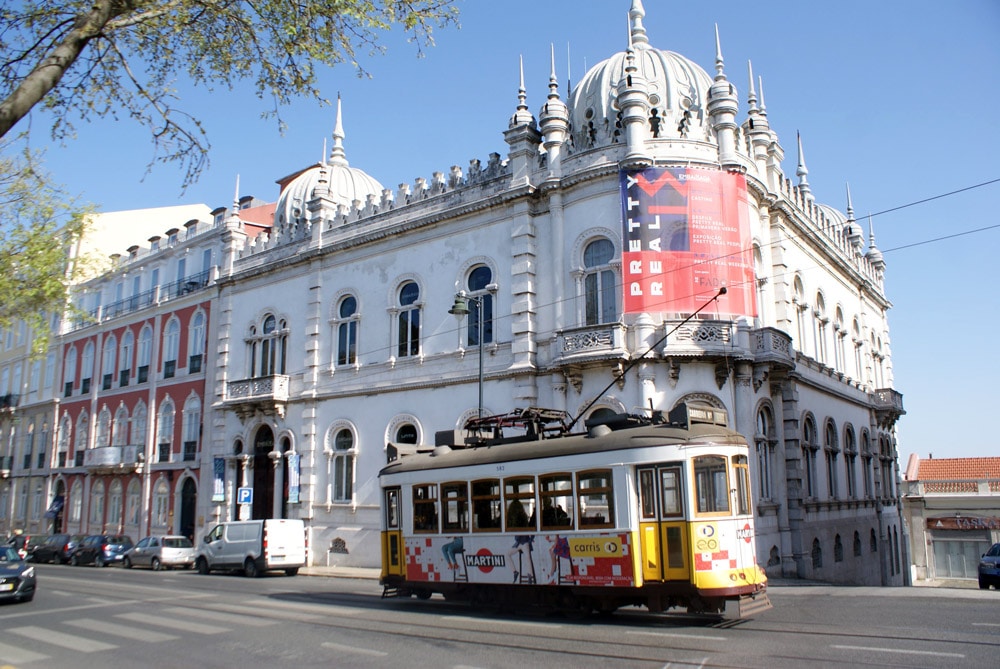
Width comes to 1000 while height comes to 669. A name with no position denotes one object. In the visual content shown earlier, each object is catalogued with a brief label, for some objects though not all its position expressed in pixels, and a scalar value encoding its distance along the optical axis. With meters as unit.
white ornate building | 23.81
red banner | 23.31
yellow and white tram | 13.30
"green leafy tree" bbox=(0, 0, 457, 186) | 10.22
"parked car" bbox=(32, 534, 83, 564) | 35.19
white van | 27.14
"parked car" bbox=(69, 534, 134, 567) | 33.91
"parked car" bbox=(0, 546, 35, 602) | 17.89
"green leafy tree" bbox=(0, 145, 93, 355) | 20.79
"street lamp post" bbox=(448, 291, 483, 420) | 21.94
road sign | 31.83
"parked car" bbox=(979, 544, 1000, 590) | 20.66
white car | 30.98
